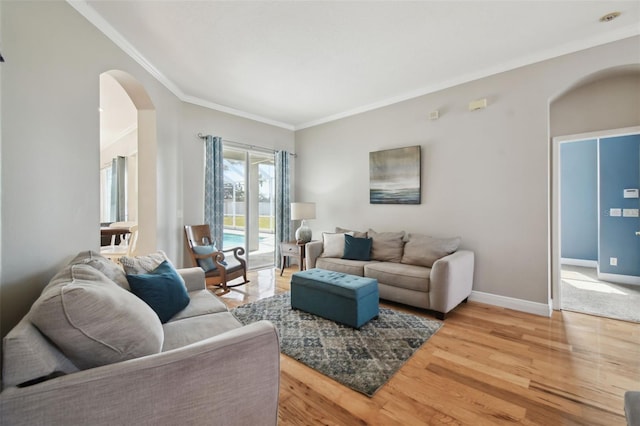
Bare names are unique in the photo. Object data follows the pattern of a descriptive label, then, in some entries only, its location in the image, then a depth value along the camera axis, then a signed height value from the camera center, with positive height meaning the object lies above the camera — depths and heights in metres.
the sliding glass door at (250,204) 5.02 +0.18
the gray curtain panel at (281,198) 5.45 +0.31
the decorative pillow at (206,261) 3.67 -0.64
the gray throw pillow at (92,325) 0.97 -0.42
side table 4.65 -0.66
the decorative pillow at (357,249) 3.90 -0.51
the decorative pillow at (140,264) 1.97 -0.38
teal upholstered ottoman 2.69 -0.86
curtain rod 4.41 +1.25
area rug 2.02 -1.15
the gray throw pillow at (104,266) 1.70 -0.33
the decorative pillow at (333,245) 4.16 -0.49
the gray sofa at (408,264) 2.97 -0.66
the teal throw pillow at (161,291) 1.81 -0.53
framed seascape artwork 4.05 +0.58
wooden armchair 3.62 -0.65
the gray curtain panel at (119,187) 6.85 +0.67
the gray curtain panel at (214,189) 4.43 +0.40
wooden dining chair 4.05 -0.58
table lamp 4.82 -0.03
